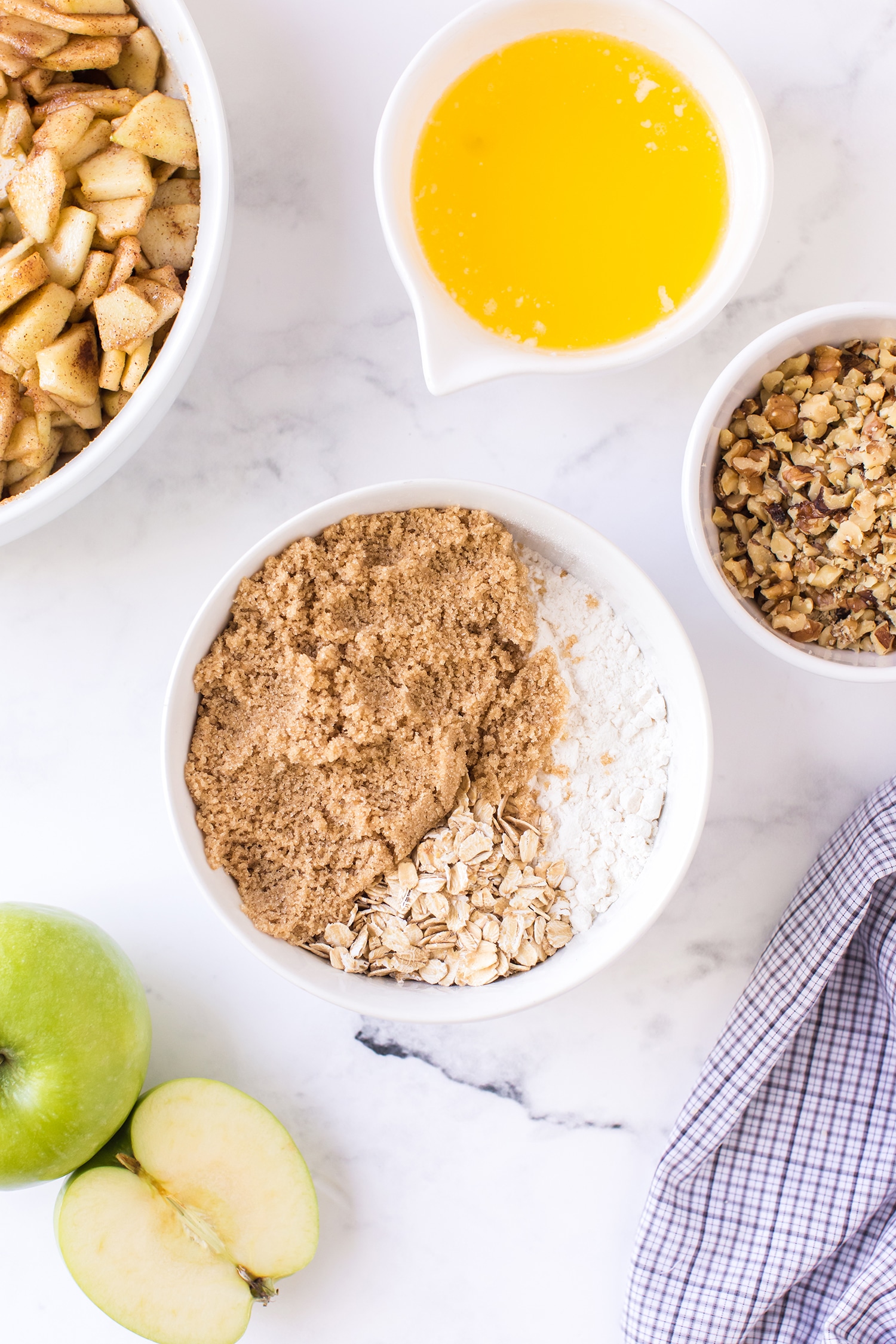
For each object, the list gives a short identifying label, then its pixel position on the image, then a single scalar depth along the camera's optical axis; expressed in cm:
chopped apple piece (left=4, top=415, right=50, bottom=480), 70
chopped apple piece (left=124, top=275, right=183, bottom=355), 69
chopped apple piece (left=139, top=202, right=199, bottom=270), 70
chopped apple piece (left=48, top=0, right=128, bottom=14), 69
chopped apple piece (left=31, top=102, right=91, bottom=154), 69
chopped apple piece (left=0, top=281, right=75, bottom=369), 69
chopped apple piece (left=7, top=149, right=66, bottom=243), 69
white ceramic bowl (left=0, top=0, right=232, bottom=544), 69
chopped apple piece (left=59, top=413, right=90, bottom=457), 71
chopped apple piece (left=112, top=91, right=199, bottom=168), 69
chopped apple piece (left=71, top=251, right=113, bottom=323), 69
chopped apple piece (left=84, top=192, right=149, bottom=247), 69
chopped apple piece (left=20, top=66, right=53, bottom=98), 69
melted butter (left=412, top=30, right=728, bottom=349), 70
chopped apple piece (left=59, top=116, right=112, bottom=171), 69
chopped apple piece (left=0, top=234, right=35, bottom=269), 69
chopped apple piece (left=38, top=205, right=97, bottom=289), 69
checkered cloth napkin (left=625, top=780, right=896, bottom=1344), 73
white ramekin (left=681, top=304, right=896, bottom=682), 69
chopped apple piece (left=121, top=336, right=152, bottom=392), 70
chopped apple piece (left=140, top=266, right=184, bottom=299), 70
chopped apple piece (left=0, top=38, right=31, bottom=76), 69
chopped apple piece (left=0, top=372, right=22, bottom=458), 69
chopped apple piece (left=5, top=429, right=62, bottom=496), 71
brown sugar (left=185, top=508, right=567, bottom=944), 69
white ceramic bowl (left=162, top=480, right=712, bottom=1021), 69
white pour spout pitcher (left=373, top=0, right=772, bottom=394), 69
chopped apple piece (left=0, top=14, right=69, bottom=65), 69
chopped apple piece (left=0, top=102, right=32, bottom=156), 69
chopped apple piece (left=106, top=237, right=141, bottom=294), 69
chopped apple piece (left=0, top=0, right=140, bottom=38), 68
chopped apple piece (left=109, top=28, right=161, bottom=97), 70
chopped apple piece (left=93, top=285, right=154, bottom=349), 69
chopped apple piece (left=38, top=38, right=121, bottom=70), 69
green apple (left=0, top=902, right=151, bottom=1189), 69
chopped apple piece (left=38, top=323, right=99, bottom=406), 69
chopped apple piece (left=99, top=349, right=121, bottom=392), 69
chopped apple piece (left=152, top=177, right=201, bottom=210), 71
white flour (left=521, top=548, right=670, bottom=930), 70
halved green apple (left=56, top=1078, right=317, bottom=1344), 72
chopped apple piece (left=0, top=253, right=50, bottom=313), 68
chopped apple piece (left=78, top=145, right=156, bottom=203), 69
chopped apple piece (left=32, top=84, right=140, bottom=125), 69
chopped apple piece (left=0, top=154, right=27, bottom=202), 69
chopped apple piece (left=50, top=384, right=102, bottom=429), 70
